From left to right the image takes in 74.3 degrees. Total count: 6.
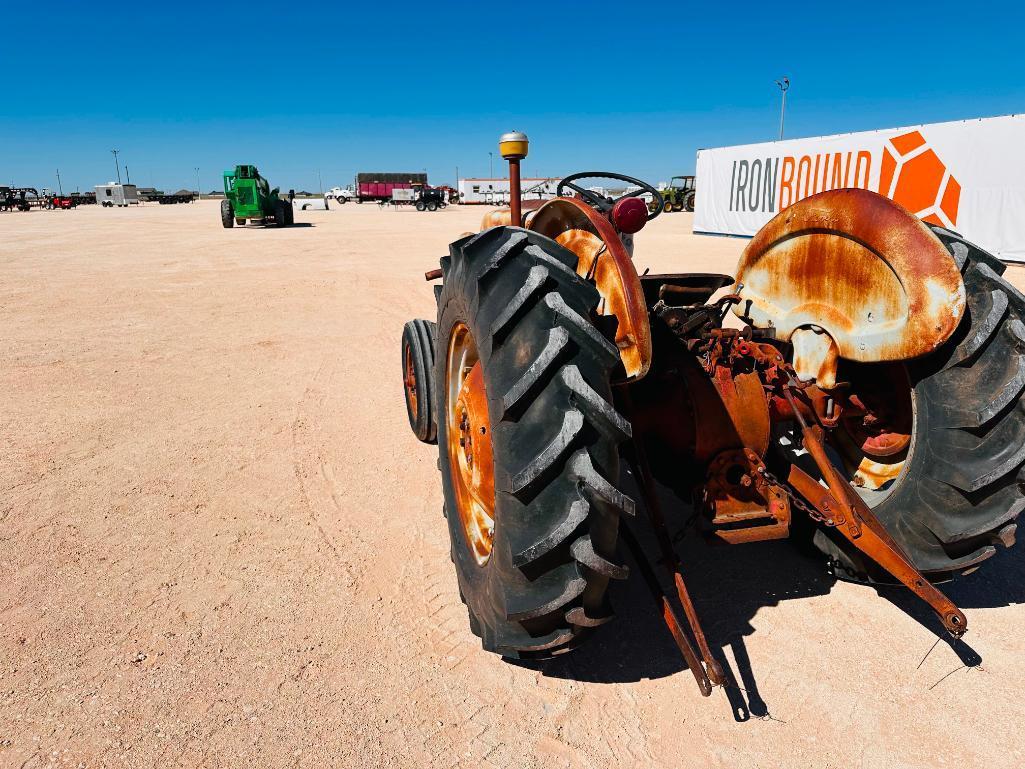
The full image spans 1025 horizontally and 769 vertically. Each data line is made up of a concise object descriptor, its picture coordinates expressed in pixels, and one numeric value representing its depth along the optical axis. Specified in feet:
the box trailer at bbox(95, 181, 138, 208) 211.61
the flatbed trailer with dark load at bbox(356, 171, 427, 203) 202.28
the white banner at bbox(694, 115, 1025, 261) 42.37
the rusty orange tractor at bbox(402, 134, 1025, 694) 6.12
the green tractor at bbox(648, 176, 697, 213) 122.11
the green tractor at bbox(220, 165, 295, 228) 77.92
